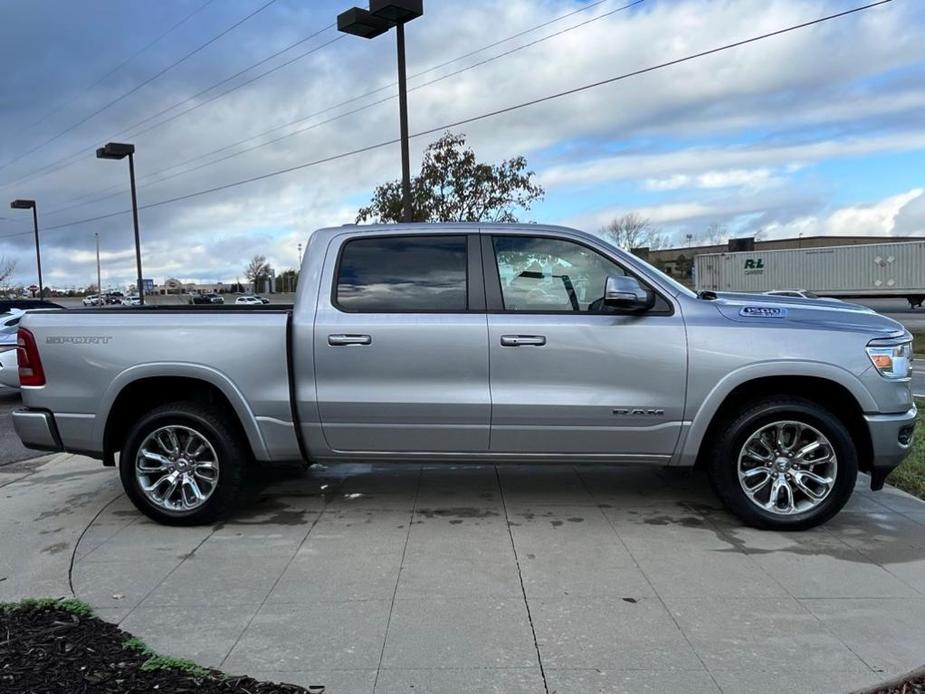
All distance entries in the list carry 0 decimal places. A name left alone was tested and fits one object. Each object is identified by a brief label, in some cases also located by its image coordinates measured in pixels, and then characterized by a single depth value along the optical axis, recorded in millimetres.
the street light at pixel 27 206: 35094
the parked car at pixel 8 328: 10750
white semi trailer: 36031
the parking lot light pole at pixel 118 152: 22922
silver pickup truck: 4414
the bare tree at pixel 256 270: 100150
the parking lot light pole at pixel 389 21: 10617
